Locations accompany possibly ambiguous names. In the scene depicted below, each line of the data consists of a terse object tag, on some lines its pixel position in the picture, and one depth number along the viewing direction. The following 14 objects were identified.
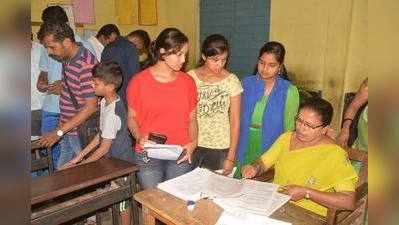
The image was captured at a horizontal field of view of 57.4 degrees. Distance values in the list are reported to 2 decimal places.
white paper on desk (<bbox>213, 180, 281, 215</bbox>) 1.82
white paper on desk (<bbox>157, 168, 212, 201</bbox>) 1.99
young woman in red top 2.44
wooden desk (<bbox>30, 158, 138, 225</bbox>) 2.26
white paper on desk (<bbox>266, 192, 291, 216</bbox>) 1.82
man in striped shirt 2.84
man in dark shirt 4.12
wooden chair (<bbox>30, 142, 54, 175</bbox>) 3.29
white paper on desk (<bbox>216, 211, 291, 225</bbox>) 1.70
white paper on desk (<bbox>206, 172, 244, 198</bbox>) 1.98
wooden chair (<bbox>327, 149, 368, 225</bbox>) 1.92
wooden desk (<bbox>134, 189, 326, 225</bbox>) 1.78
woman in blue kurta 2.79
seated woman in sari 2.00
